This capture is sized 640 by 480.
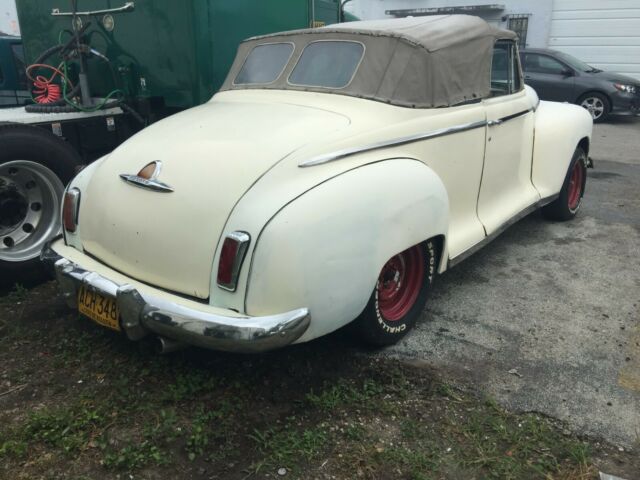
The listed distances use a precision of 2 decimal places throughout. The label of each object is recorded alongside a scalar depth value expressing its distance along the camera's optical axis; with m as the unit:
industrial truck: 3.91
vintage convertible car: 2.42
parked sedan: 11.96
